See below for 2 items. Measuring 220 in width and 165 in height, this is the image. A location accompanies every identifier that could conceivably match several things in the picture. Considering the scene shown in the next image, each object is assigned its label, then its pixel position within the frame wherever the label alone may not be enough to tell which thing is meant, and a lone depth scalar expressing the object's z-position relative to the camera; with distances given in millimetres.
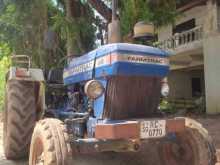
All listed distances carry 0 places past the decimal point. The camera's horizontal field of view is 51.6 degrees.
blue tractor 2501
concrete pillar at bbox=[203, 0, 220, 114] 8708
